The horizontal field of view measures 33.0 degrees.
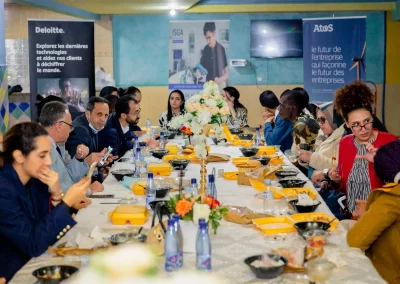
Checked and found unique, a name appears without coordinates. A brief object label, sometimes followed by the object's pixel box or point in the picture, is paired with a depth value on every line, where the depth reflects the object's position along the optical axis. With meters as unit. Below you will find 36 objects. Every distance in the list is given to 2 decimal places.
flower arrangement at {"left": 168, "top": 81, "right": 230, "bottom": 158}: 3.99
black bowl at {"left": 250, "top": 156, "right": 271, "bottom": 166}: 5.36
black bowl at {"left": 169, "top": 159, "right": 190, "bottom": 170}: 5.28
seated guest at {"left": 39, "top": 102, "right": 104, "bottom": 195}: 4.40
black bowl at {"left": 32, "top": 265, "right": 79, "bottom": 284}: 2.39
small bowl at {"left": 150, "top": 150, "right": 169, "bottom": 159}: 5.98
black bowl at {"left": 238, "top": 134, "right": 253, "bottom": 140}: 7.64
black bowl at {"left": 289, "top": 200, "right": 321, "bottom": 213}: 3.51
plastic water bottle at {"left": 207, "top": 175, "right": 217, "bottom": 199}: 3.69
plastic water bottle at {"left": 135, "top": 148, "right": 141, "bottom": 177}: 4.82
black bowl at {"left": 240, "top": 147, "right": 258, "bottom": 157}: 5.95
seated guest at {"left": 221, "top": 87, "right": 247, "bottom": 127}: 9.48
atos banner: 10.45
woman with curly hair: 4.14
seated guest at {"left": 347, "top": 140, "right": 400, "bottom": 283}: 2.95
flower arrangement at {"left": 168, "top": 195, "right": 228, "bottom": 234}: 2.80
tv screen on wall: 11.88
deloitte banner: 8.91
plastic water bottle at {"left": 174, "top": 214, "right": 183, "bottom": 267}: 2.57
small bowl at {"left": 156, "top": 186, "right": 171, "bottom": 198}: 3.92
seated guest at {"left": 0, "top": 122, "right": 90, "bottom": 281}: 2.79
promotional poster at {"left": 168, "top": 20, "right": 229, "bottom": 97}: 11.84
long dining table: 2.50
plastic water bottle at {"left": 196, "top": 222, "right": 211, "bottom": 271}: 2.51
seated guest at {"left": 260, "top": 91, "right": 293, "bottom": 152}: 6.77
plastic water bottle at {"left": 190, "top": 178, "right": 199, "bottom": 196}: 3.51
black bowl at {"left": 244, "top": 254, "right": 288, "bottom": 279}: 2.44
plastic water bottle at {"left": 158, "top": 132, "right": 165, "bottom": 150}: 6.61
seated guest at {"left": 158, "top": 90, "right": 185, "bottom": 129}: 9.20
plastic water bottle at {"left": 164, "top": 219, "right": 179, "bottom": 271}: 2.54
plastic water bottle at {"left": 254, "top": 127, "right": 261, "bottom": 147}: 6.93
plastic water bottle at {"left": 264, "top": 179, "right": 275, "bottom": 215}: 3.60
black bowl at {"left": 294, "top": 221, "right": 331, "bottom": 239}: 3.08
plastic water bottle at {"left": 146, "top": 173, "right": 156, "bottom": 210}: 3.77
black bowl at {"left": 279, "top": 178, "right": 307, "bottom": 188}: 4.27
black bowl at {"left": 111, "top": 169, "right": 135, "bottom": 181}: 4.67
